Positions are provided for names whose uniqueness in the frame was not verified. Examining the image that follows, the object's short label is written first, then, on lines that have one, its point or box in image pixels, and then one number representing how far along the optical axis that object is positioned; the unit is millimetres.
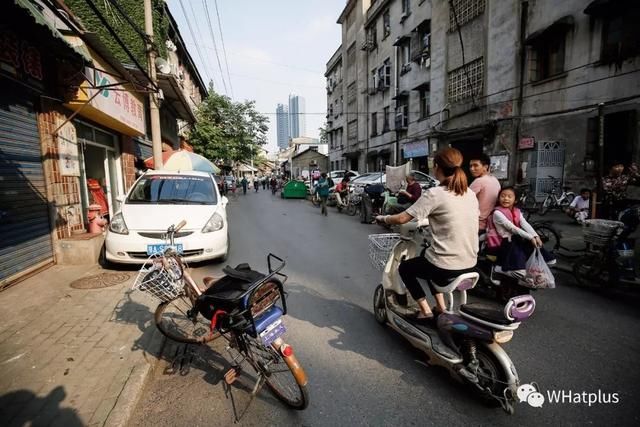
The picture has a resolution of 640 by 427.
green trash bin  23906
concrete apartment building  10406
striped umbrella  11770
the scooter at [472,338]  2172
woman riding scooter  2621
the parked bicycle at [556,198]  11633
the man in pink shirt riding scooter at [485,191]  4133
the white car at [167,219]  5188
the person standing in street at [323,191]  13878
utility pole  9367
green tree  25797
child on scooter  3727
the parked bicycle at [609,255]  4367
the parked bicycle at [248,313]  2242
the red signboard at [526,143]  12852
